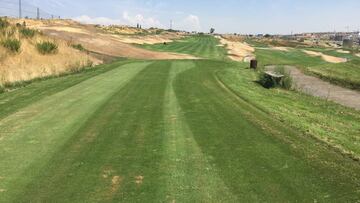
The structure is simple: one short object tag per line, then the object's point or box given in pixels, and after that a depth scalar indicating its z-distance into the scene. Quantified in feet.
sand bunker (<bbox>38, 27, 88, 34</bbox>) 186.09
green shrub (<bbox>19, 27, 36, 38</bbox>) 98.57
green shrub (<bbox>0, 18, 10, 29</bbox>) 100.20
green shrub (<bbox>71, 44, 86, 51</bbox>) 124.17
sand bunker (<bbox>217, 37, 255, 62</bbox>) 188.44
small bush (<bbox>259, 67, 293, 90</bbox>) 85.47
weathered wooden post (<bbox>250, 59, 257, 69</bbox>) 119.44
